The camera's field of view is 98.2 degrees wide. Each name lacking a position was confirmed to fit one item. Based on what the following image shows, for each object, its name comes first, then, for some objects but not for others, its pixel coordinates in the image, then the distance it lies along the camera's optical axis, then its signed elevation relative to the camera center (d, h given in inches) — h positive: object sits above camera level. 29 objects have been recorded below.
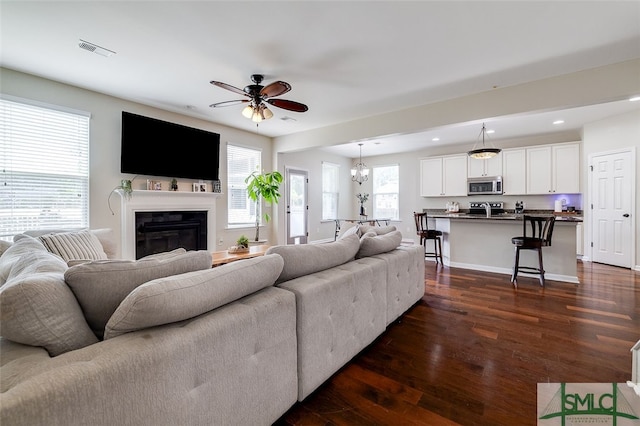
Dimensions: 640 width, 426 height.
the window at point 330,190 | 324.2 +27.0
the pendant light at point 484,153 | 201.2 +43.9
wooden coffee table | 136.8 -23.5
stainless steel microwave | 258.7 +25.7
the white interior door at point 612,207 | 193.9 +3.8
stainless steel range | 264.5 +5.1
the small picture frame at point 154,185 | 172.2 +16.9
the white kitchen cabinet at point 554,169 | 229.3 +37.4
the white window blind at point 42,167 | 126.9 +21.9
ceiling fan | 120.3 +50.2
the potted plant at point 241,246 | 159.9 -20.4
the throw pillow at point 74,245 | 103.7 -13.1
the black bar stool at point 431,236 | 208.5 -17.8
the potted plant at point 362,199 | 346.9 +16.1
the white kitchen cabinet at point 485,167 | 261.0 +43.8
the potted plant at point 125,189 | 158.2 +13.2
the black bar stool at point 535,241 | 153.6 -16.3
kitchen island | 161.8 -22.3
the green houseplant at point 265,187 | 208.2 +19.2
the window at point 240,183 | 219.9 +23.9
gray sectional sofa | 31.5 -18.1
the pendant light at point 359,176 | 339.5 +46.8
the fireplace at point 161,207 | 160.7 +3.2
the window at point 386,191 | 331.3 +25.4
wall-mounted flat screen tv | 162.6 +40.8
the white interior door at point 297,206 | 272.1 +6.3
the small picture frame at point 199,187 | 193.9 +17.9
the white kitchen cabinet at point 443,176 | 279.0 +37.9
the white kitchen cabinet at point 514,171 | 250.1 +37.7
